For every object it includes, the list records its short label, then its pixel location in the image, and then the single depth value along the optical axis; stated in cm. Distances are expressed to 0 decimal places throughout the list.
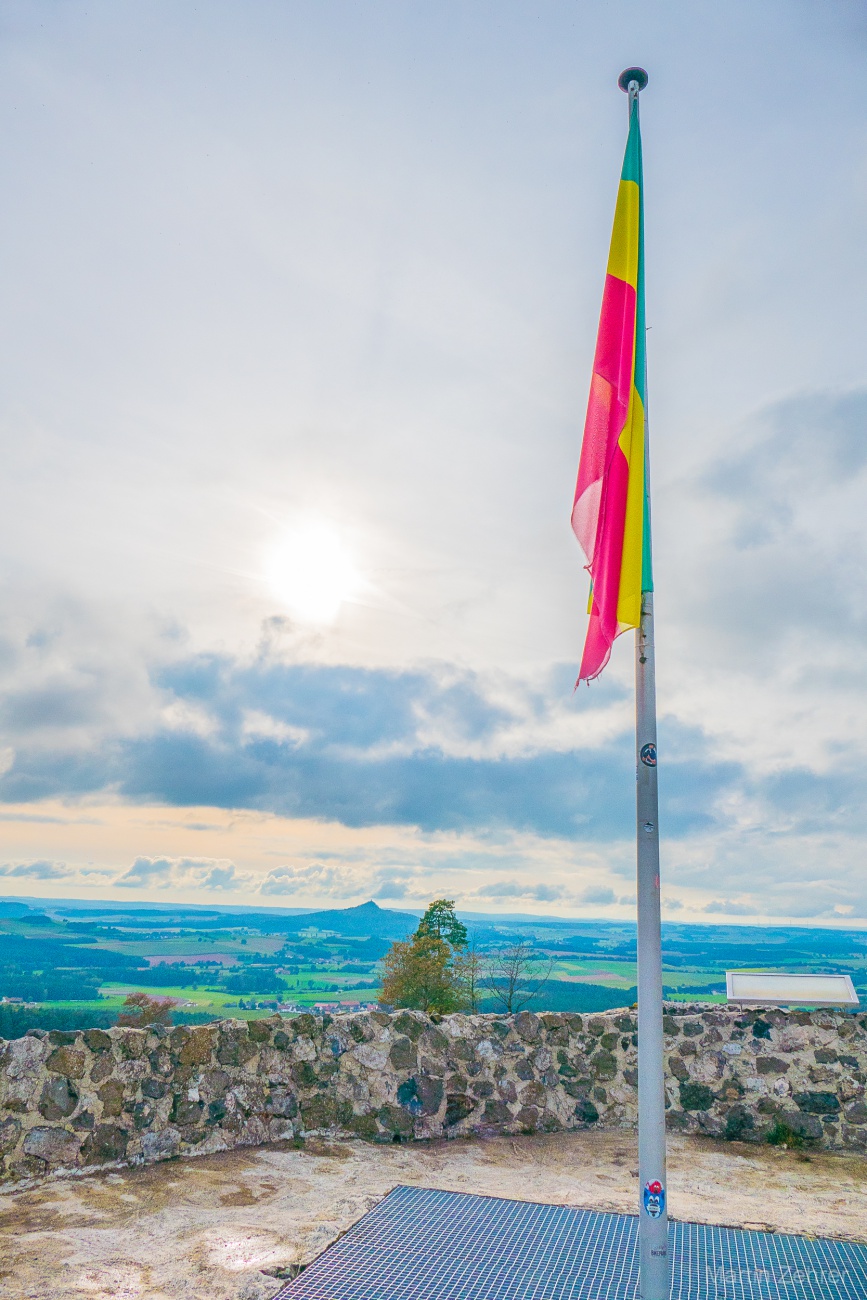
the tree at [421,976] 3325
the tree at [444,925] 3572
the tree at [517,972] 3244
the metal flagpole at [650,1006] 432
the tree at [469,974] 3421
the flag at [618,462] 502
